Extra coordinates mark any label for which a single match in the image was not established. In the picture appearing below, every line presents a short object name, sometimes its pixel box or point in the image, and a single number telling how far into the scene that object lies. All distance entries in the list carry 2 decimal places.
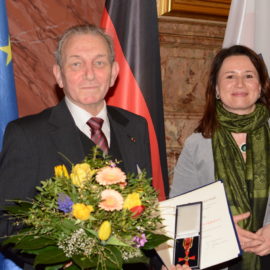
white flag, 4.13
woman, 3.20
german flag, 3.83
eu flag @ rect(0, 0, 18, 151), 3.46
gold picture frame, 4.57
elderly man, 2.15
